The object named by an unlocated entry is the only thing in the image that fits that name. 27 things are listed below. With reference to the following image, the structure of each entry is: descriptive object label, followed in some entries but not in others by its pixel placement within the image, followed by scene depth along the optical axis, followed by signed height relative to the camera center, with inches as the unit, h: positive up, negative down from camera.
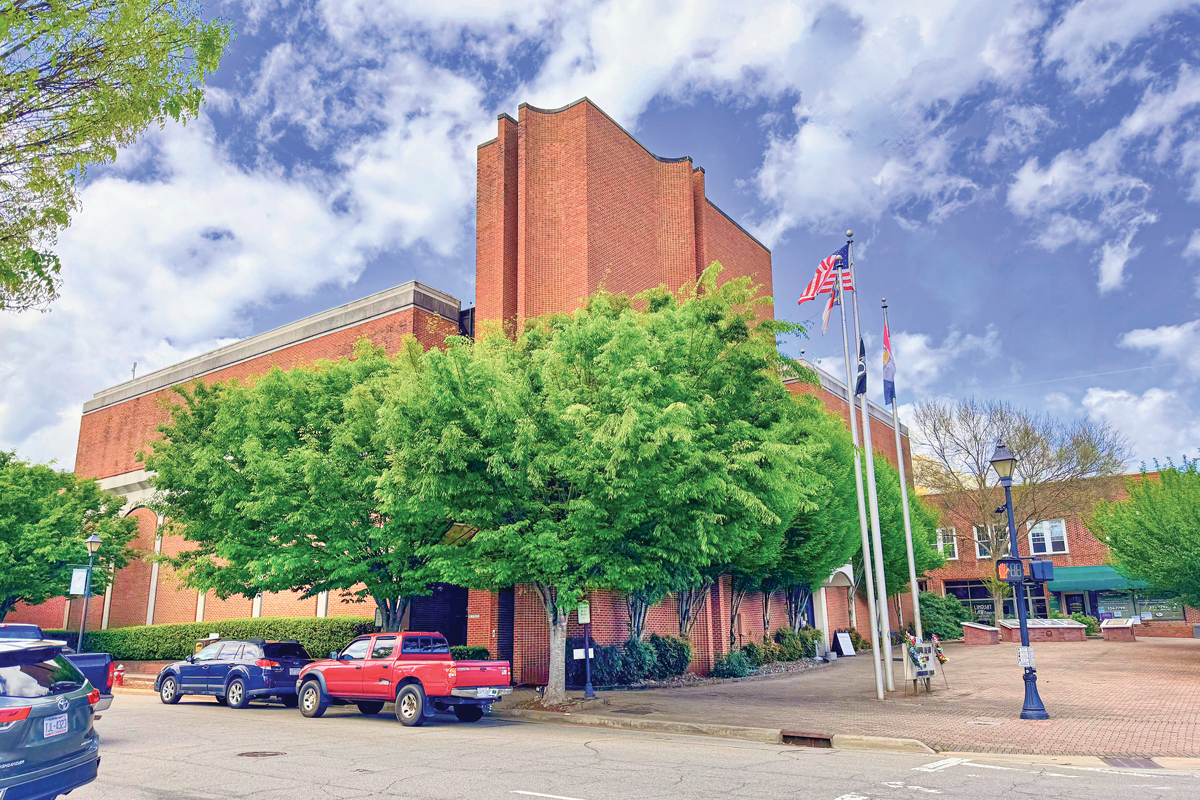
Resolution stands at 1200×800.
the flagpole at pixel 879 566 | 755.4 +23.6
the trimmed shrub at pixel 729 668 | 1092.5 -91.3
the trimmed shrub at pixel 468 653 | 904.3 -55.2
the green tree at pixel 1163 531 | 1054.4 +72.8
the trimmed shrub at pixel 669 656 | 997.2 -70.5
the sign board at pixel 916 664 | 757.3 -63.9
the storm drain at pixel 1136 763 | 429.1 -89.1
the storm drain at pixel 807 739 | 529.3 -90.2
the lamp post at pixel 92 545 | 1037.5 +75.0
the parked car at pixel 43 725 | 255.3 -36.1
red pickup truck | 596.4 -55.6
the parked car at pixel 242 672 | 721.6 -57.3
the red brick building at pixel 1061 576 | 2039.9 +36.6
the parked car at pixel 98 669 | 531.8 -38.8
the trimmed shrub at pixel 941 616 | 1877.5 -54.8
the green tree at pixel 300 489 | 732.7 +101.5
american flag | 783.7 +291.6
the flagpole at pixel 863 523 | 751.7 +64.9
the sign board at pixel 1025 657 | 583.8 -45.6
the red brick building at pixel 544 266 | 1015.6 +443.8
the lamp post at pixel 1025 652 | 589.0 -42.1
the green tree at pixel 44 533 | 1228.5 +110.7
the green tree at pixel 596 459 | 601.6 +99.6
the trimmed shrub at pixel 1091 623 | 1822.2 -72.1
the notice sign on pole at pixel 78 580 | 1008.2 +32.3
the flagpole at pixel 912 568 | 889.7 +25.1
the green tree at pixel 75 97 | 297.7 +182.4
